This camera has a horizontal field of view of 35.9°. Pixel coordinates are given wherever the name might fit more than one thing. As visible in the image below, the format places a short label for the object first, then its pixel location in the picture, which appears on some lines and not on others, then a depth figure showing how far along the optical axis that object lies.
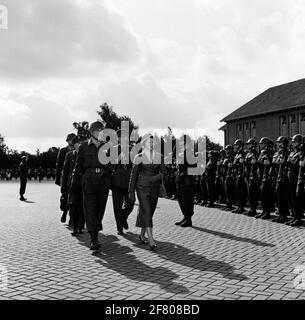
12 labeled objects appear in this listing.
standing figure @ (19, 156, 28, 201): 20.78
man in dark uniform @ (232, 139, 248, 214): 14.00
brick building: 47.00
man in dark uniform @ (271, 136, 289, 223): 11.71
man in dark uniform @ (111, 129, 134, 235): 9.88
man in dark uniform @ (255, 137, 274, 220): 12.47
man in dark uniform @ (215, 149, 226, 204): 15.91
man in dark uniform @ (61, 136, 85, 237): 9.72
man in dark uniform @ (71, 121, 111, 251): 7.97
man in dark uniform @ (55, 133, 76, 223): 11.13
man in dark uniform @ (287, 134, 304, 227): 11.12
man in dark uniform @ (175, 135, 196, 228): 11.08
